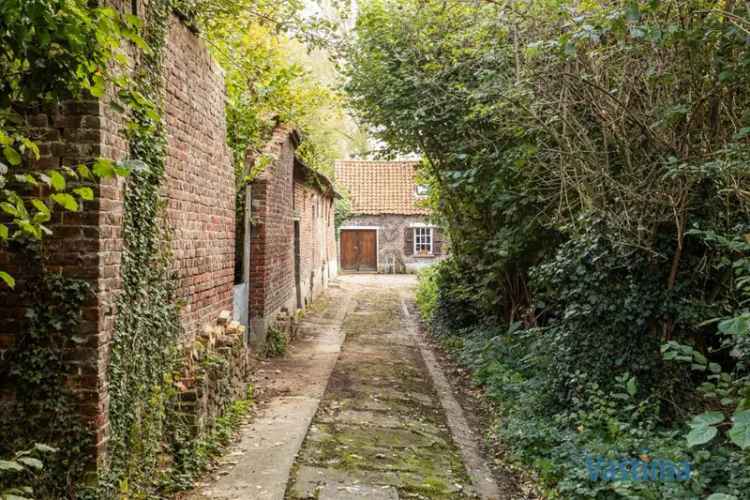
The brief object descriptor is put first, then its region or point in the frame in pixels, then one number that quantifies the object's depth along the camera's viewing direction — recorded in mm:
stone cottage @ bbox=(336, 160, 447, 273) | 32719
